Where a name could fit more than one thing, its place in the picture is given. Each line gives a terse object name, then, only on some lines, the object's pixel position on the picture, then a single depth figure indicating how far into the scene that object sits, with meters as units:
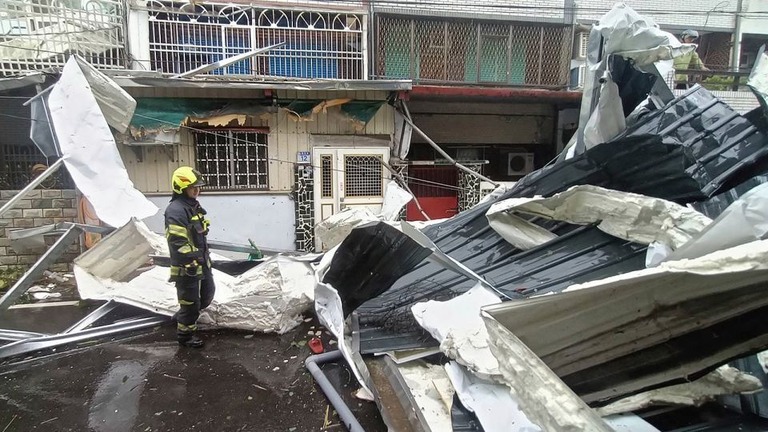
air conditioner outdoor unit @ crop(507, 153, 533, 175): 9.54
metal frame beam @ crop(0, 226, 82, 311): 4.05
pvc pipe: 2.67
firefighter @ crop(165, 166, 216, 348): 3.83
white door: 7.82
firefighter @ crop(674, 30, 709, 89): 8.31
